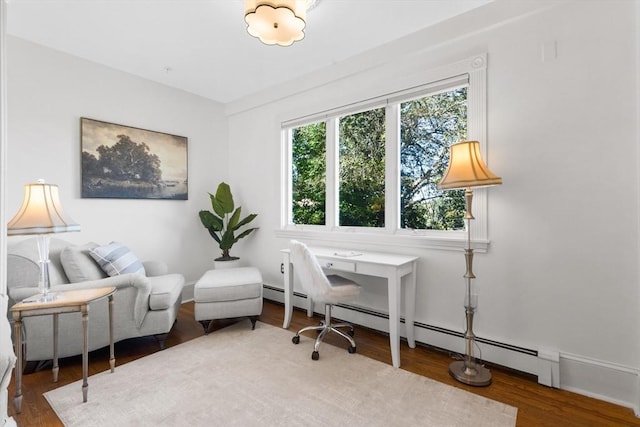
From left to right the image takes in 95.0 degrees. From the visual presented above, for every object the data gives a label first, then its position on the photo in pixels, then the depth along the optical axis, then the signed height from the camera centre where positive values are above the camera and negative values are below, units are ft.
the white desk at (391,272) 7.33 -1.57
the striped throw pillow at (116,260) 8.51 -1.36
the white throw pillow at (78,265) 7.86 -1.39
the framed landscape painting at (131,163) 10.01 +1.96
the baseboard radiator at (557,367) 5.81 -3.41
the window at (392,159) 8.05 +1.85
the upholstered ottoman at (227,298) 9.04 -2.64
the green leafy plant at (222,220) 12.45 -0.25
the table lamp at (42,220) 5.82 -0.11
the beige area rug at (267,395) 5.44 -3.78
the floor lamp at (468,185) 6.30 +0.62
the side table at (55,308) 5.57 -1.85
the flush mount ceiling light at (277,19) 5.92 +4.11
